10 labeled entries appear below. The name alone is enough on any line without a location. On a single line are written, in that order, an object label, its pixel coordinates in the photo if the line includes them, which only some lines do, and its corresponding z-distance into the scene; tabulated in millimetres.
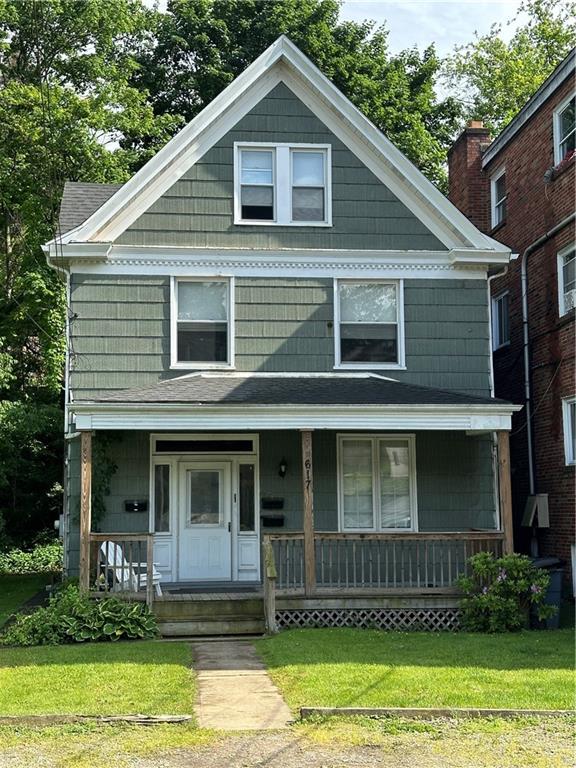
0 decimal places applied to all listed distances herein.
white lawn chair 13094
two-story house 15031
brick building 16312
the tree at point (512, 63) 34406
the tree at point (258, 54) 30016
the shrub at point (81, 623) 12031
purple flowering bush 12875
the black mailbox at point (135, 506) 14859
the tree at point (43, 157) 22422
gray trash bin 13172
